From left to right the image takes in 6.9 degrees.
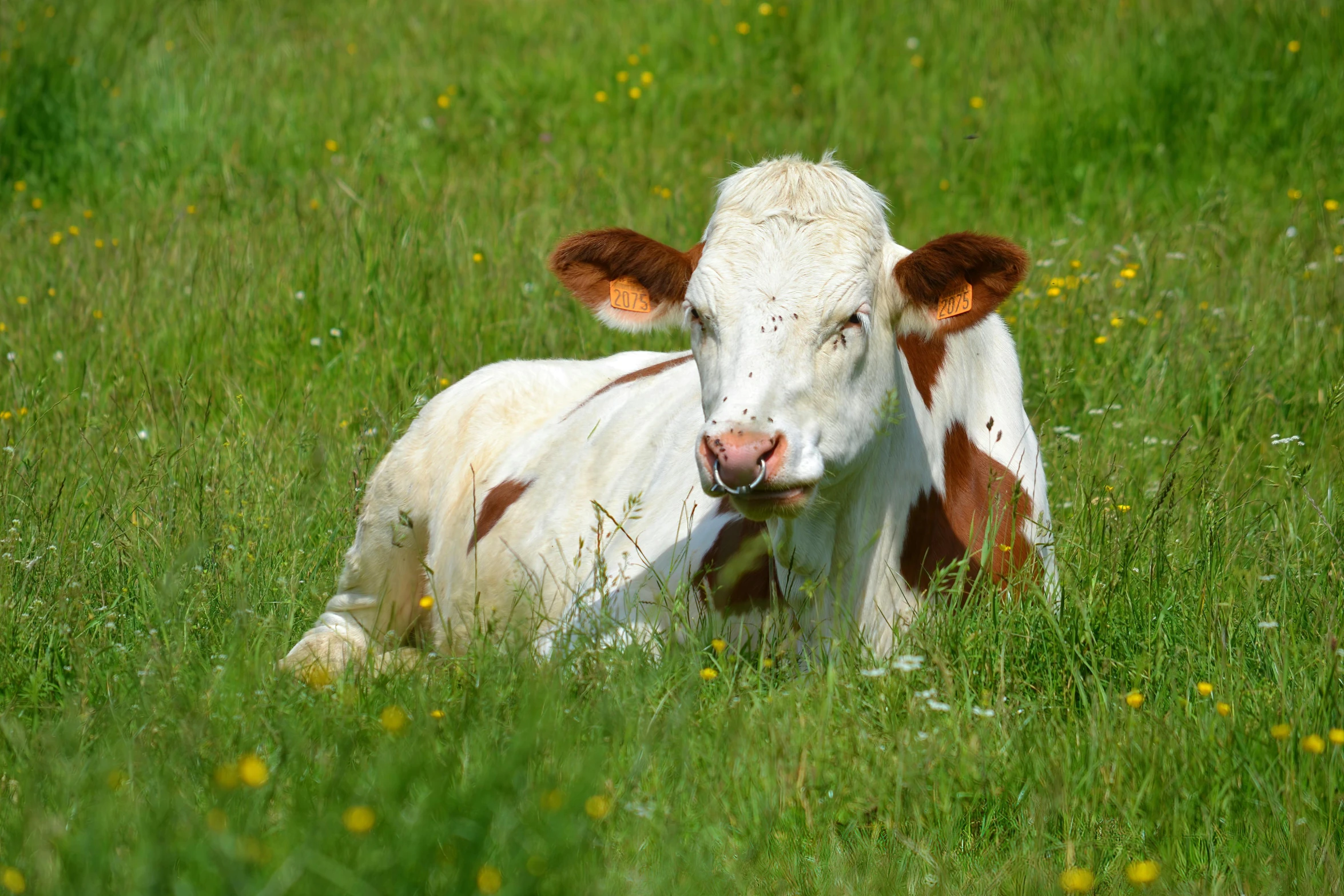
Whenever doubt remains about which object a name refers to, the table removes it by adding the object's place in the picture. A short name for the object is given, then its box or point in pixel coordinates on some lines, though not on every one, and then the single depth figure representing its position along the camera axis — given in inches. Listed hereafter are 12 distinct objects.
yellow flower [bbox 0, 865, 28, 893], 492.7
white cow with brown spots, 515.6
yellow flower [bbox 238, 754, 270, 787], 492.4
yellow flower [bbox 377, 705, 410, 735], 498.5
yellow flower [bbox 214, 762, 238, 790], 490.9
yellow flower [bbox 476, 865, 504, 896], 491.9
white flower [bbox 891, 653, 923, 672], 511.1
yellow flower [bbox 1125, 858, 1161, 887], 499.3
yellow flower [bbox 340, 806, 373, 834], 492.1
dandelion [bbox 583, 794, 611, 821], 498.6
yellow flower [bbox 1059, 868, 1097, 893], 499.8
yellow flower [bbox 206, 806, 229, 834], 491.0
